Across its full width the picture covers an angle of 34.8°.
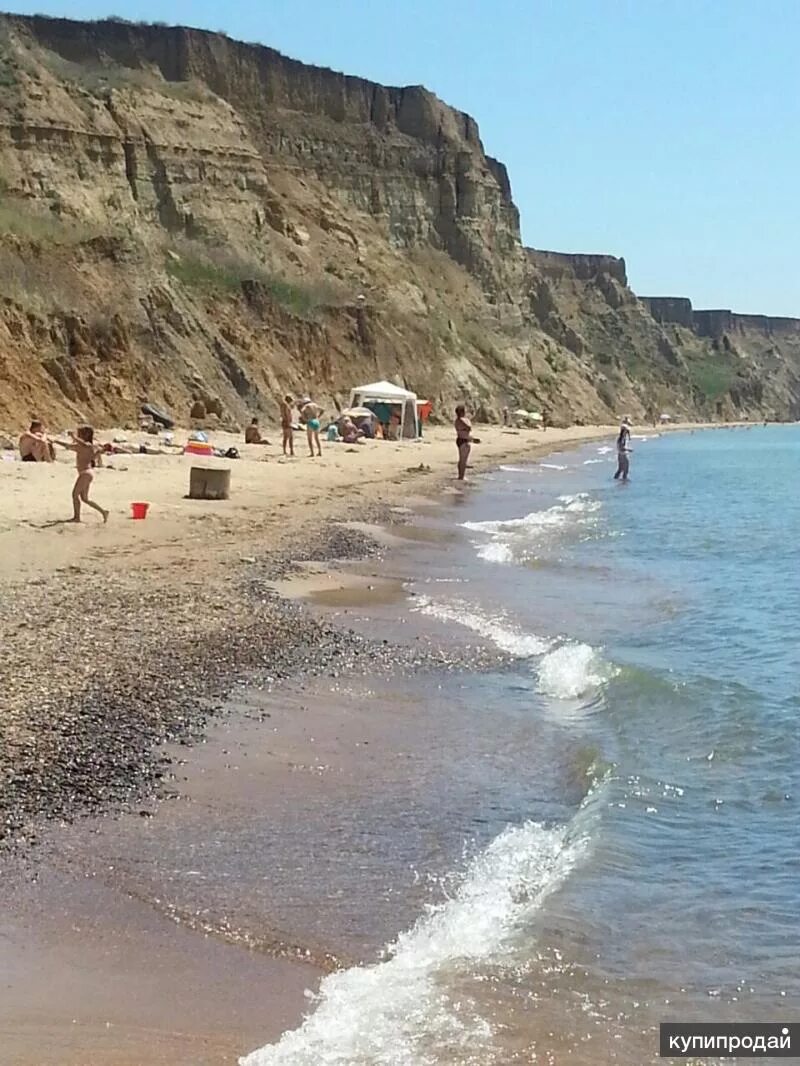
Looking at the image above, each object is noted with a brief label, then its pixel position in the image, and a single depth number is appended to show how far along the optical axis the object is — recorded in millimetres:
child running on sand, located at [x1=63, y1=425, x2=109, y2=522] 14531
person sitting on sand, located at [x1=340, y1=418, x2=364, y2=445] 37562
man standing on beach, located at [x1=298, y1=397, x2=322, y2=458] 31062
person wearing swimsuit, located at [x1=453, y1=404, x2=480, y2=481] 28703
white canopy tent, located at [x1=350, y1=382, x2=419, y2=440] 42844
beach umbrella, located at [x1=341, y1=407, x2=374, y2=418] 40281
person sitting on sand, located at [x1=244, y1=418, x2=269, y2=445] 31564
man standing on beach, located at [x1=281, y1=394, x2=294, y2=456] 28719
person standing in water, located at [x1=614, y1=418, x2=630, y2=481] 35431
